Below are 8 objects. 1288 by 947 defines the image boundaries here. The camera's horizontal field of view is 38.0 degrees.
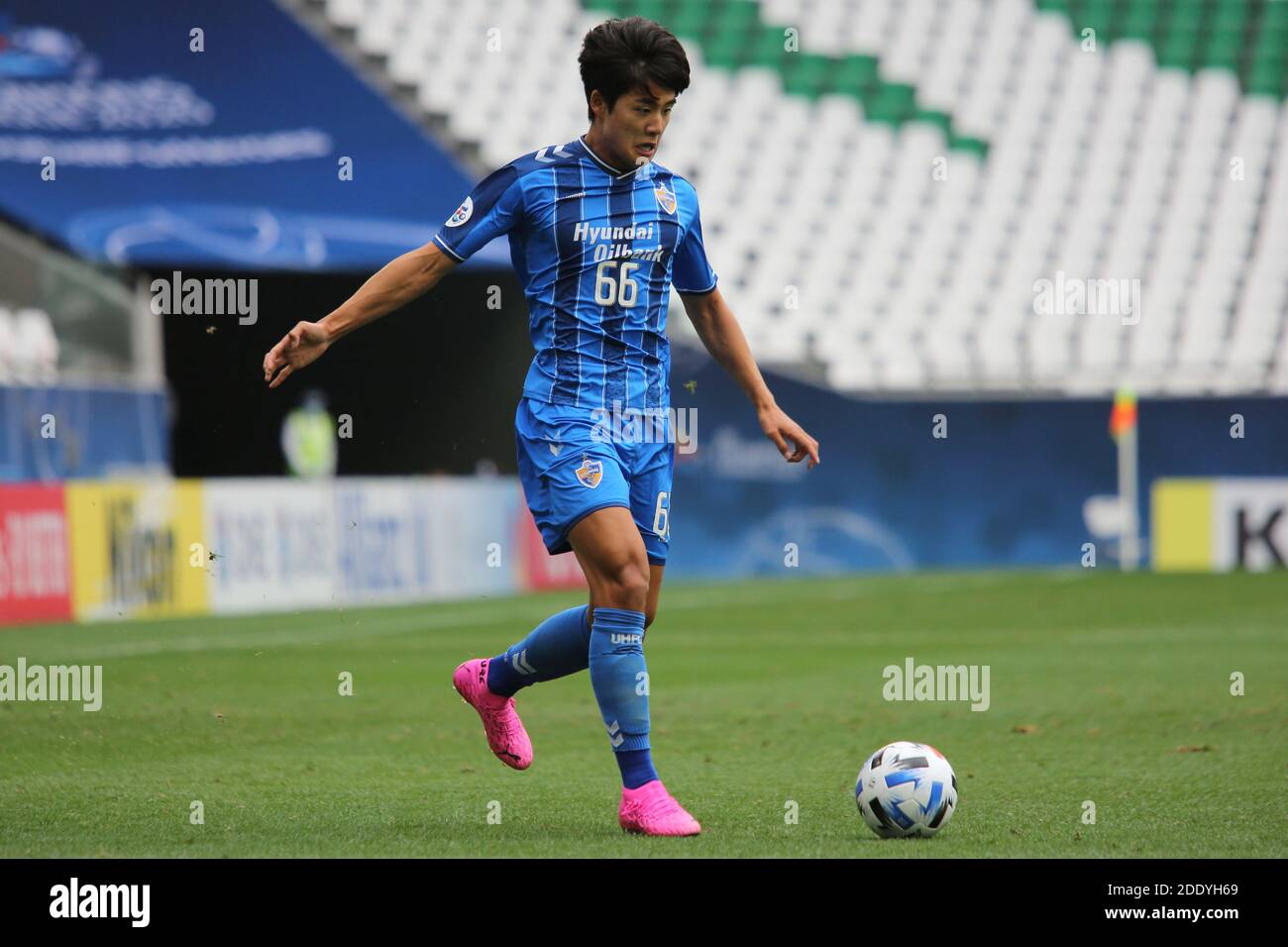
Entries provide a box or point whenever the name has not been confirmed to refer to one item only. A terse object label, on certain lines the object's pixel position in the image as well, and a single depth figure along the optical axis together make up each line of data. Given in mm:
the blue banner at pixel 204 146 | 19344
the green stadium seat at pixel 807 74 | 27594
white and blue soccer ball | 5027
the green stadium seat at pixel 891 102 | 27391
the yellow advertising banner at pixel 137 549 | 14805
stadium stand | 25125
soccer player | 5016
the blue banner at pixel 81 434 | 14938
